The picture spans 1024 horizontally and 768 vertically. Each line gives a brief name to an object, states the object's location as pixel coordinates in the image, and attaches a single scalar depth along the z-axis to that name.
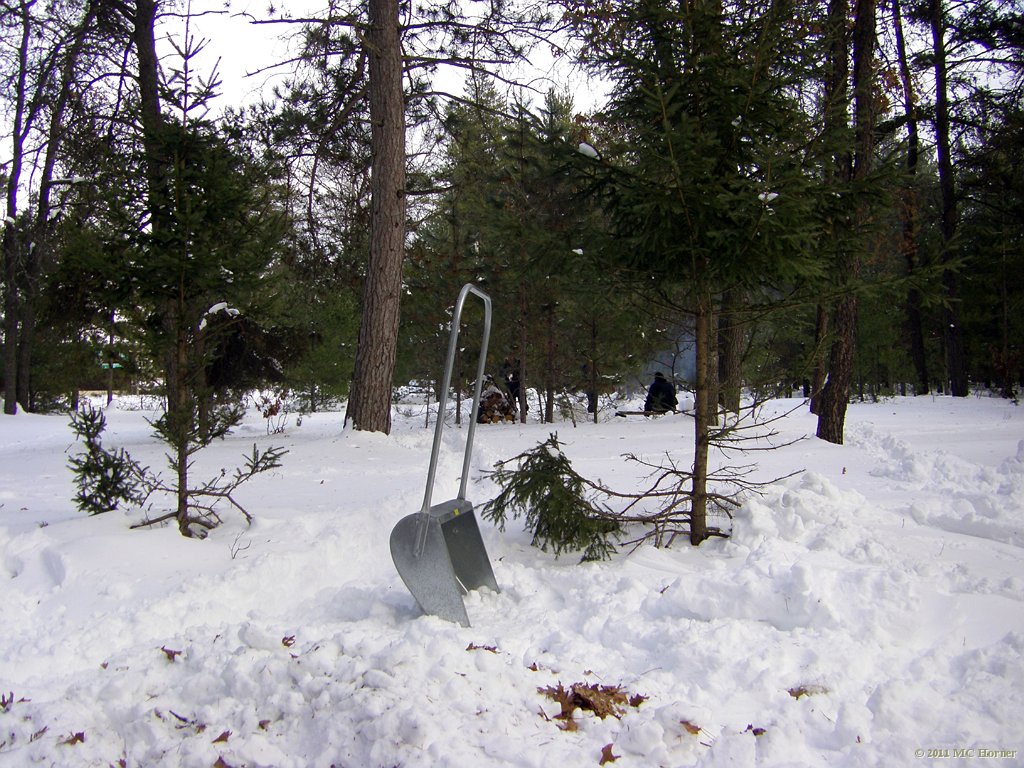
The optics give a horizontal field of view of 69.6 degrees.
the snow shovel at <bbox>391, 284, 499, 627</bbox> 3.67
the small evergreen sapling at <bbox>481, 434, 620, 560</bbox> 4.66
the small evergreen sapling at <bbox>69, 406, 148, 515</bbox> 5.02
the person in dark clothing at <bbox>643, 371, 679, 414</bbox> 16.50
